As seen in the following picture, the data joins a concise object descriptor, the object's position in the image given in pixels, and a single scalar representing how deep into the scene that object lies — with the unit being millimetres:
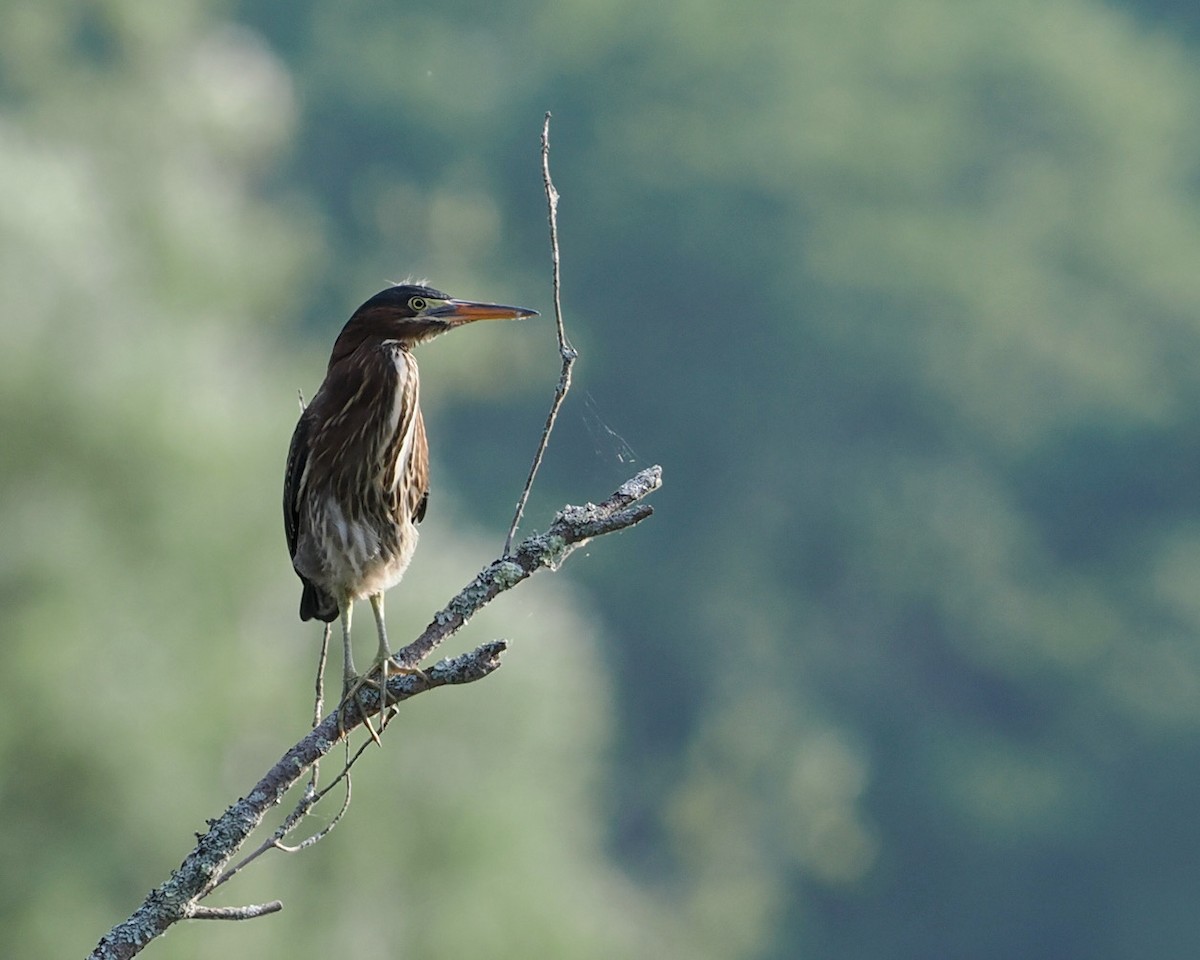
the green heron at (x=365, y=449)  8773
